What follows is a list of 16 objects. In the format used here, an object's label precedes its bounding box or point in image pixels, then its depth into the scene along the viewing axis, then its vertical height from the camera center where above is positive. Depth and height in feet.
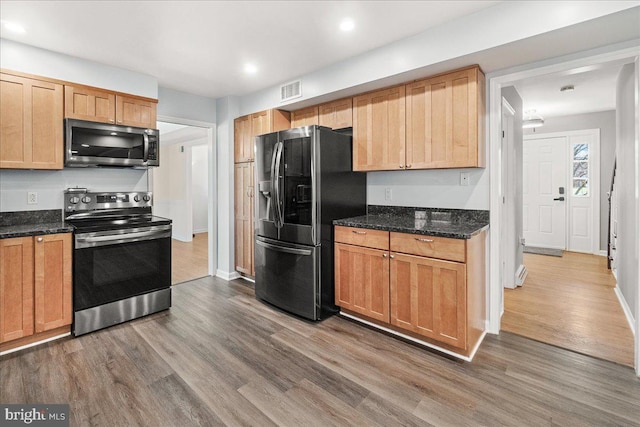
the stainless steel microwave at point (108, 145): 9.67 +2.27
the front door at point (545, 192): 20.24 +1.39
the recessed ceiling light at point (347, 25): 8.00 +4.87
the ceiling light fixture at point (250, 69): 10.93 +5.10
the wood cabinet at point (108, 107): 9.90 +3.59
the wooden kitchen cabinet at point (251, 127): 13.01 +3.70
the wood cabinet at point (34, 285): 7.98 -1.85
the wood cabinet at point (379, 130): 9.82 +2.70
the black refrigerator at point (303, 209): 9.85 +0.16
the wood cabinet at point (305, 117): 12.45 +3.95
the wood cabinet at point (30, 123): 8.76 +2.63
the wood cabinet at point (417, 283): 7.66 -1.87
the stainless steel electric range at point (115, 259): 9.06 -1.36
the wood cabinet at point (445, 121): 8.44 +2.57
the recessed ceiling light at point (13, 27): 8.07 +4.88
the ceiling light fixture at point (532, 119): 18.12 +5.37
